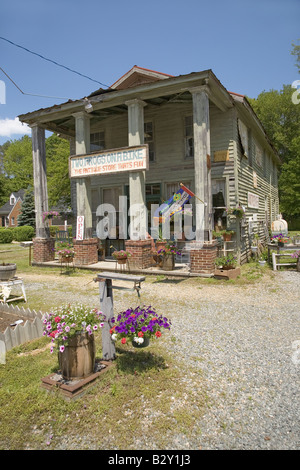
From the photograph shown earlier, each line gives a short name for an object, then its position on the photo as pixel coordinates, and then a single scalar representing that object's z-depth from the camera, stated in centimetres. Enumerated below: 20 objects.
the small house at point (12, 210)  5231
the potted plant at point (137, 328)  372
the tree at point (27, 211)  3859
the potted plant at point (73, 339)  350
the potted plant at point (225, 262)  930
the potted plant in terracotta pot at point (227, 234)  1145
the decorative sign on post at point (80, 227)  1207
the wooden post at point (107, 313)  405
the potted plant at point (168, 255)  1007
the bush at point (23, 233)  3341
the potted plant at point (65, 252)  1150
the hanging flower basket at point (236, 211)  1143
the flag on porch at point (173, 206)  1155
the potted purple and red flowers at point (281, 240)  1116
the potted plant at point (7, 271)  728
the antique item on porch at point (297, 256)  1052
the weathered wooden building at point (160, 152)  988
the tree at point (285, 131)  3497
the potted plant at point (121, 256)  1050
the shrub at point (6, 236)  3216
